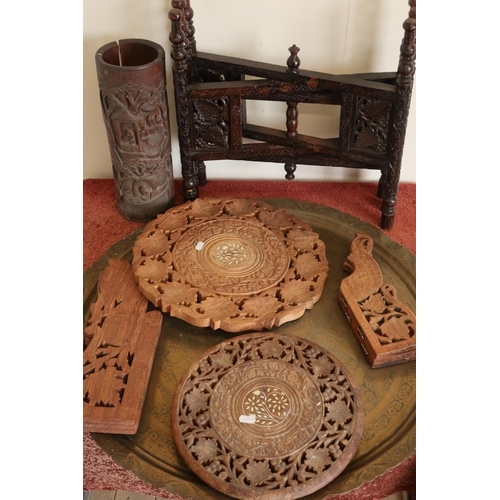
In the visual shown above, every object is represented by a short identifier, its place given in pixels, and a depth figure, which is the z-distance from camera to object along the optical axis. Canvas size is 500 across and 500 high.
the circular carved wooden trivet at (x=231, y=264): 1.22
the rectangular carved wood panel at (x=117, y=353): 1.05
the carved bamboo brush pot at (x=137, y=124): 1.32
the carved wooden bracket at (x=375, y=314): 1.15
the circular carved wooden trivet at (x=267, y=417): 0.97
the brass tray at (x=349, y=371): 1.00
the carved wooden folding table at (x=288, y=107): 1.32
